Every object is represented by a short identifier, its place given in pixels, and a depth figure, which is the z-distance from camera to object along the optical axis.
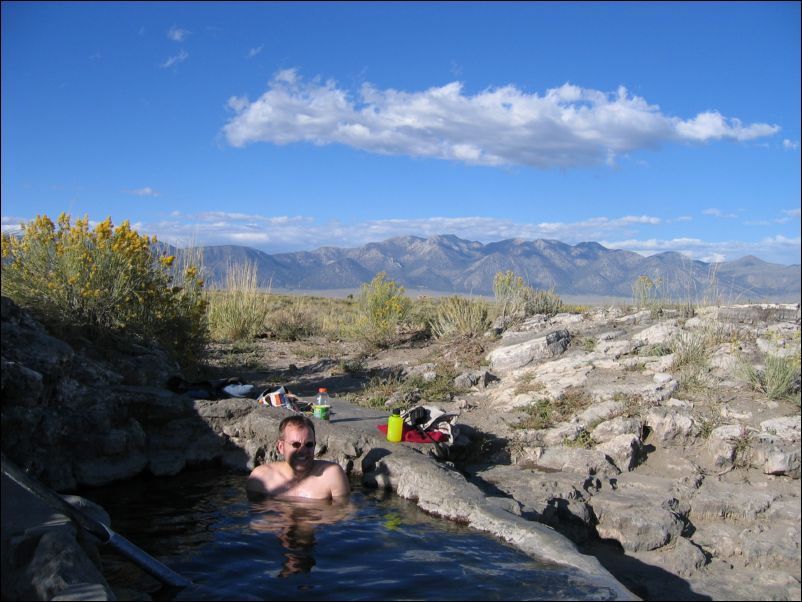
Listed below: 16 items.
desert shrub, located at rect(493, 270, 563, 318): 12.52
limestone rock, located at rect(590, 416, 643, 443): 6.59
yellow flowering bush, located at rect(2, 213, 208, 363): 7.98
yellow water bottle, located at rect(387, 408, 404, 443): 6.52
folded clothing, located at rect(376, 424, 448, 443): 6.58
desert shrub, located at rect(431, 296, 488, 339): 11.90
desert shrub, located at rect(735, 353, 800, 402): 6.32
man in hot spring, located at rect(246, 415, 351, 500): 5.53
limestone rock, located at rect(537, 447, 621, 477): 6.18
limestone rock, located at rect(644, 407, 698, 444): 6.39
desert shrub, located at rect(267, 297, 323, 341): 14.24
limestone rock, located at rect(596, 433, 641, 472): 6.26
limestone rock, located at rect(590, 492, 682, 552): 5.00
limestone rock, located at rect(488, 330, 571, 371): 9.34
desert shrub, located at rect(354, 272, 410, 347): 12.99
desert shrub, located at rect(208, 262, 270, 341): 13.80
